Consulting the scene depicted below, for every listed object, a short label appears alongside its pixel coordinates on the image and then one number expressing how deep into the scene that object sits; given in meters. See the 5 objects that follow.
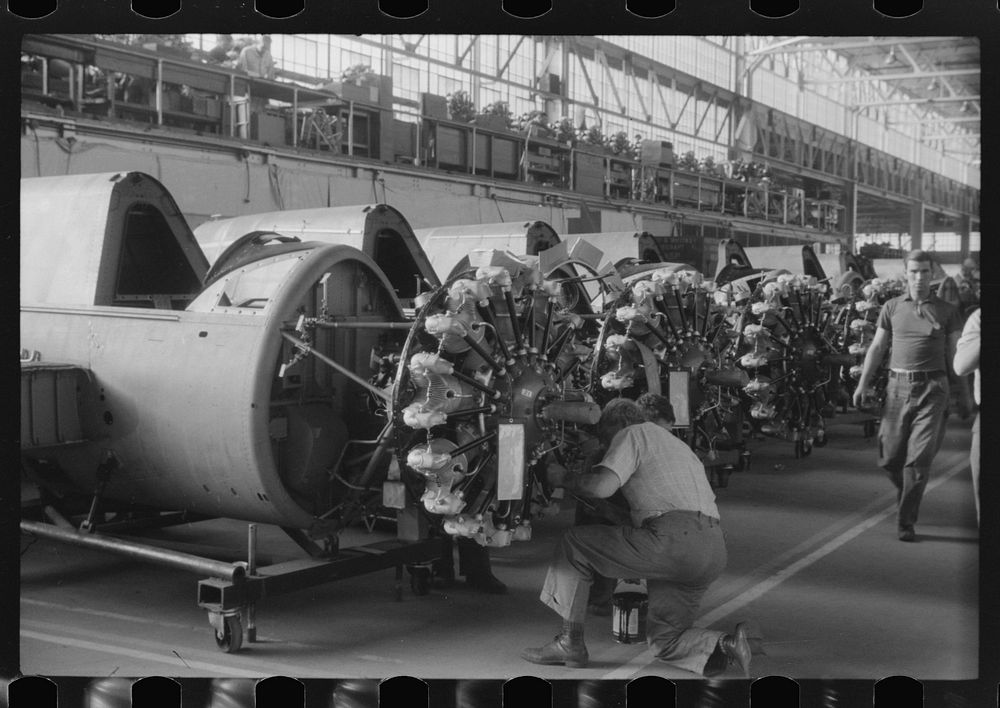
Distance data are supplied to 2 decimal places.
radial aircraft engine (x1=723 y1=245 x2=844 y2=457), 9.95
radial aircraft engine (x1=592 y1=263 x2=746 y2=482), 8.09
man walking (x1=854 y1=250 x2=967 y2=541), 6.65
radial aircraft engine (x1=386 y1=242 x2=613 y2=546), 5.11
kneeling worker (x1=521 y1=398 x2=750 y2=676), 4.99
